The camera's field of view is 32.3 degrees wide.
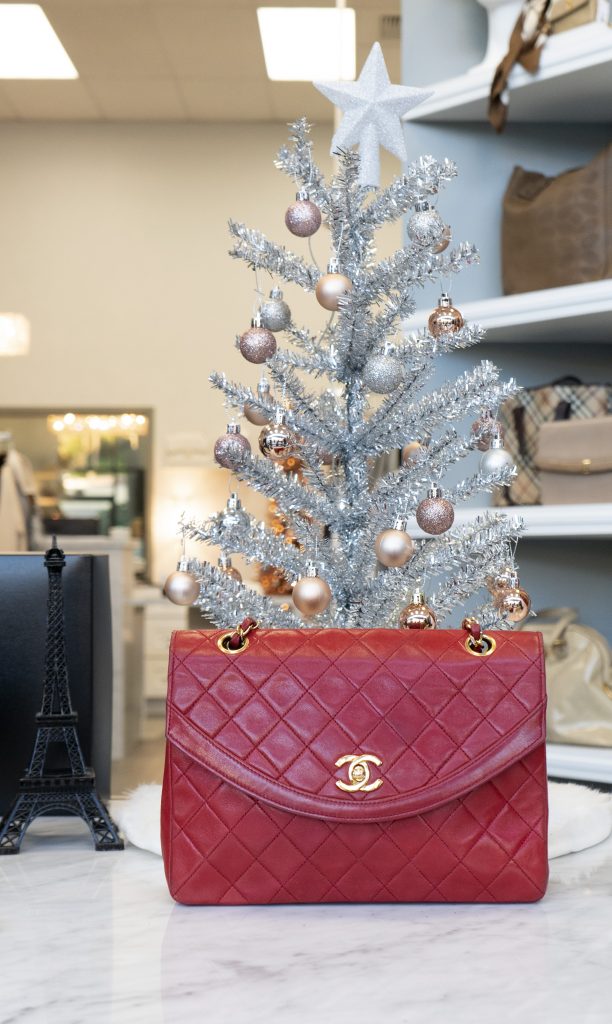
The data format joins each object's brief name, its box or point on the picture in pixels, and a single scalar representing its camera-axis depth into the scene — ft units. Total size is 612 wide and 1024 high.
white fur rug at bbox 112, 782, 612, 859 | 3.31
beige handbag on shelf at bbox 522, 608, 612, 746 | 5.26
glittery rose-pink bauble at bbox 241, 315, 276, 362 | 3.42
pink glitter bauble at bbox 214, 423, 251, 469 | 3.43
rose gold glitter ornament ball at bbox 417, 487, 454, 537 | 3.28
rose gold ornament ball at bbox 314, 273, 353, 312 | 3.36
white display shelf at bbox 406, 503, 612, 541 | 5.12
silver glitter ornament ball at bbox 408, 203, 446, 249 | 3.32
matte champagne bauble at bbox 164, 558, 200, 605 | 3.34
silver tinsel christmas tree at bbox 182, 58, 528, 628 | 3.43
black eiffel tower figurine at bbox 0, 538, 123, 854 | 3.25
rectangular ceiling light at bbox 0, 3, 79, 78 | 17.30
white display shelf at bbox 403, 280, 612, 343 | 5.19
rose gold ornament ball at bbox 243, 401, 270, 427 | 3.55
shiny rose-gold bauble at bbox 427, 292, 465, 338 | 3.51
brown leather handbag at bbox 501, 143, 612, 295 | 5.31
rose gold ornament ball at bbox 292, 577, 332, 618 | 3.15
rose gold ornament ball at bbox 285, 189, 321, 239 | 3.41
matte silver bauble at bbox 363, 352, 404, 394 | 3.31
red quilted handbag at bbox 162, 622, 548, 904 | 2.61
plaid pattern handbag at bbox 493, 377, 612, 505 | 5.67
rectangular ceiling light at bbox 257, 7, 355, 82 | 16.96
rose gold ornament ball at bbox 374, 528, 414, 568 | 3.27
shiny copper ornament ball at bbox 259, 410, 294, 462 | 3.41
